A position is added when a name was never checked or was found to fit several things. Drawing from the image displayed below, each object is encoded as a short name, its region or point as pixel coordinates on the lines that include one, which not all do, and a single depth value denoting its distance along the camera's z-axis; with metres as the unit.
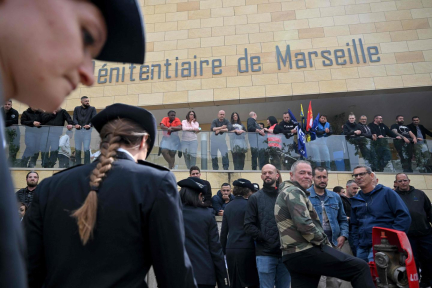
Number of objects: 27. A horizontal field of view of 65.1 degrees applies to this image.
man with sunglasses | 4.32
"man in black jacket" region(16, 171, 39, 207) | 5.94
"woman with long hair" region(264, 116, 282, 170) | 10.23
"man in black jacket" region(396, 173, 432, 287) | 5.73
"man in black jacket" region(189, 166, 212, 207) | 4.04
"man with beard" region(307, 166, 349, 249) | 4.59
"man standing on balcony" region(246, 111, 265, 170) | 10.45
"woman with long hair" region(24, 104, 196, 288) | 1.29
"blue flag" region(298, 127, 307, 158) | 10.10
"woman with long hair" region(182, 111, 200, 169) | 10.52
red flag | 10.61
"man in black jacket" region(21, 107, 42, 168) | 9.83
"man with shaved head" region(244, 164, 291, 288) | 4.39
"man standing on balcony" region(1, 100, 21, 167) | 9.09
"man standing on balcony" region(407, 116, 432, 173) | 10.91
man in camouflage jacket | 3.34
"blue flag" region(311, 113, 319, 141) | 10.53
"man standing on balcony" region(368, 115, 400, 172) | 10.53
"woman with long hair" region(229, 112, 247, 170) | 10.53
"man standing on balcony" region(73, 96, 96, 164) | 9.47
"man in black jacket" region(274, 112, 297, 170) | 10.23
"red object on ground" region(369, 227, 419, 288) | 3.58
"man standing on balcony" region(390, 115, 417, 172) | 10.70
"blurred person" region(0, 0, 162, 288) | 0.36
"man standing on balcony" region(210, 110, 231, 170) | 10.57
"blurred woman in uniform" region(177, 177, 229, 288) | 3.71
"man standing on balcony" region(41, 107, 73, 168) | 9.92
